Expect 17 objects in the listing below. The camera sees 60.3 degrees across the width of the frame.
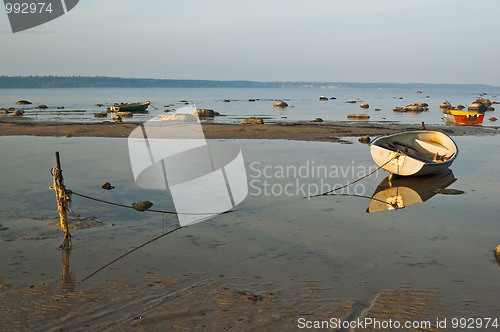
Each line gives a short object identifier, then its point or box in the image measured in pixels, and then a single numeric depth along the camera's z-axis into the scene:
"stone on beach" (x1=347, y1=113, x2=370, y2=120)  48.25
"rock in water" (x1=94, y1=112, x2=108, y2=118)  48.94
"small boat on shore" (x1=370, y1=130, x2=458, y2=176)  16.44
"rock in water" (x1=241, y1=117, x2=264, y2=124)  39.01
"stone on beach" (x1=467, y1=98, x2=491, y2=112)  63.56
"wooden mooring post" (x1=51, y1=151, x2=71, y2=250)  9.41
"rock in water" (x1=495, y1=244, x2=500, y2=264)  9.16
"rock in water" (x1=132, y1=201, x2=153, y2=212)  12.59
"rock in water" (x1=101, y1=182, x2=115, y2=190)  14.96
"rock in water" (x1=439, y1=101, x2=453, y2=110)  74.25
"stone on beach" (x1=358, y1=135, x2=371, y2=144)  28.11
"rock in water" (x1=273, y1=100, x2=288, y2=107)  74.69
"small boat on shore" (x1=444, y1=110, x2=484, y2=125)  41.41
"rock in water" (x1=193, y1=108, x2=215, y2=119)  47.38
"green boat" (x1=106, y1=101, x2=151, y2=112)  54.38
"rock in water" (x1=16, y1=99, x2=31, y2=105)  80.43
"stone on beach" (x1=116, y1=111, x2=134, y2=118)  50.91
